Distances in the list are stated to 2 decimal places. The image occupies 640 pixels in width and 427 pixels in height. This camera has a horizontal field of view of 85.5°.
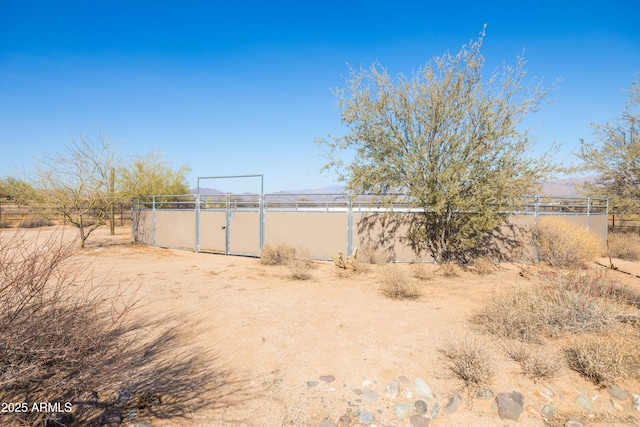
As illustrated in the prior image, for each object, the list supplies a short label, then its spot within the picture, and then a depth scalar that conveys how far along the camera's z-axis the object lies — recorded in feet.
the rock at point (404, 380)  12.88
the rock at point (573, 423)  10.51
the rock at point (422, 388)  12.14
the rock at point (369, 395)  11.98
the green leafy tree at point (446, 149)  30.19
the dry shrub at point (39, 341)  8.77
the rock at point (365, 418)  10.92
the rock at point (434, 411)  11.17
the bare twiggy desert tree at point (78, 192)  47.39
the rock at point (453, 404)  11.37
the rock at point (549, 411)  11.14
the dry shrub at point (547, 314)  16.70
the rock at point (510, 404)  11.09
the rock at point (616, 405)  11.31
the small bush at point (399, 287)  24.44
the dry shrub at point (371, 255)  37.76
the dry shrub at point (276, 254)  38.19
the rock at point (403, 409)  11.21
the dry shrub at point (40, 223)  79.36
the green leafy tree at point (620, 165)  50.52
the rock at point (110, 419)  10.33
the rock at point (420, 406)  11.38
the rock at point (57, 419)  9.25
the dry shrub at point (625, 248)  42.03
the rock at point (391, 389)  12.17
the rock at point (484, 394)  11.95
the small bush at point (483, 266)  33.09
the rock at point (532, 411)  11.18
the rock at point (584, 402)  11.39
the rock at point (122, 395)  11.45
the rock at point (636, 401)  11.34
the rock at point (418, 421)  10.77
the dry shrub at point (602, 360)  12.60
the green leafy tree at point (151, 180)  62.61
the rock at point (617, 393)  11.78
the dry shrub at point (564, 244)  33.45
